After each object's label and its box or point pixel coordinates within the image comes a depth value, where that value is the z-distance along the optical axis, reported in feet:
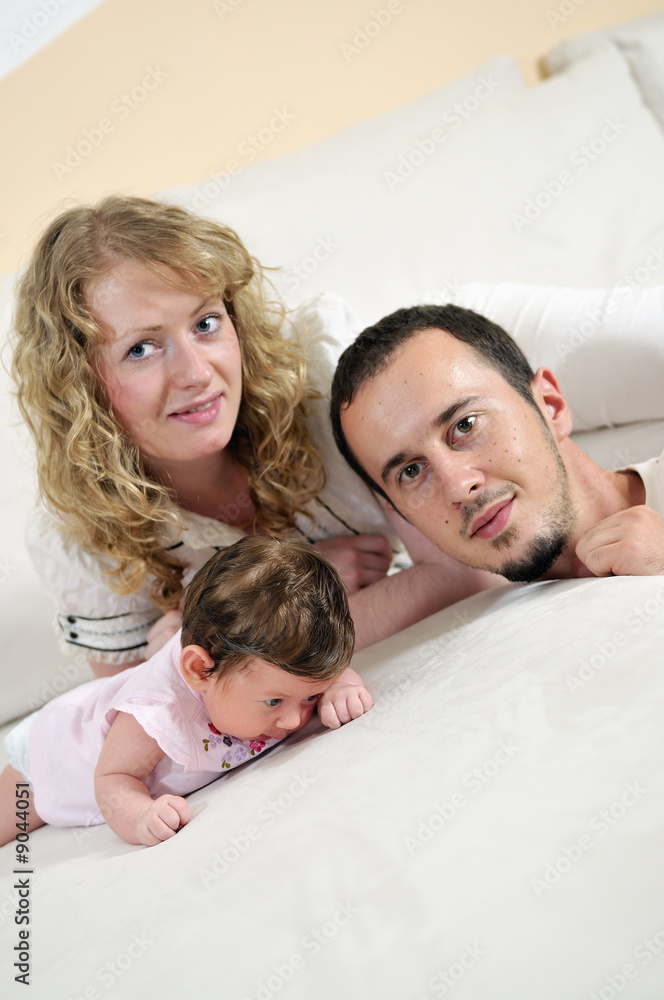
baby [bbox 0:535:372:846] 3.13
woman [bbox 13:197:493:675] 4.02
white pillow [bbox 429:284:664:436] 4.76
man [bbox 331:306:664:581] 3.70
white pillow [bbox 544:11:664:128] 7.04
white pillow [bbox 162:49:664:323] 5.88
